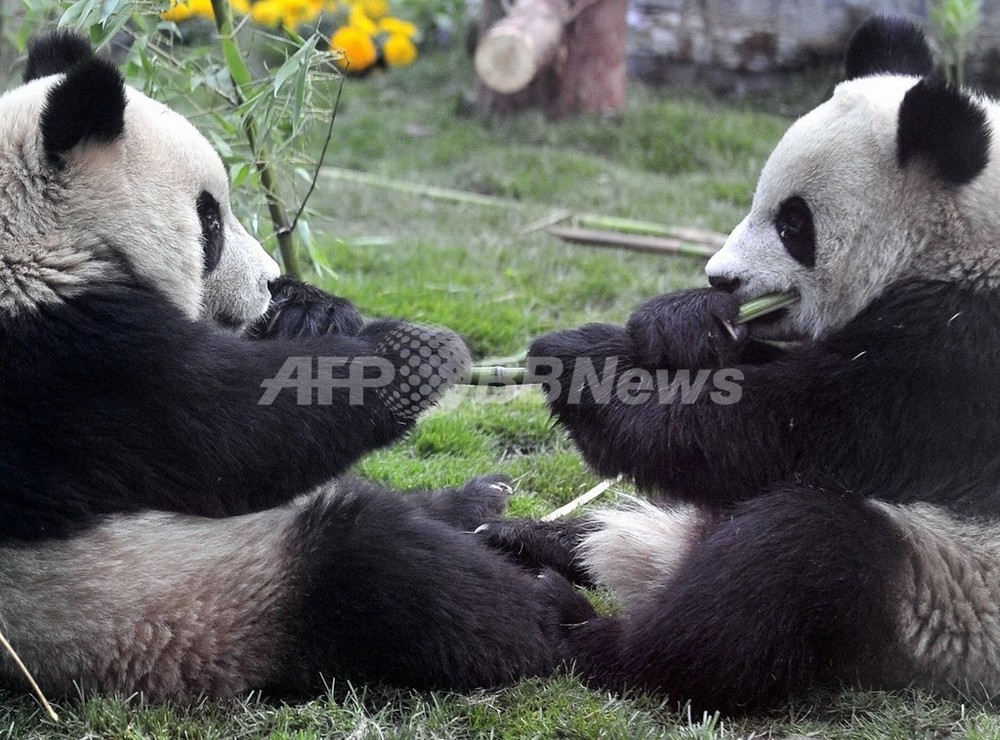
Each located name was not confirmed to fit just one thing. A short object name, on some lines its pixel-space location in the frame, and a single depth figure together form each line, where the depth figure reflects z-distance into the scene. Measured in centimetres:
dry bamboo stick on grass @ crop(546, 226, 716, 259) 784
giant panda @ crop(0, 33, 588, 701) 322
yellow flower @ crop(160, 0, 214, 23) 493
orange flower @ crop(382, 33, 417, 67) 1148
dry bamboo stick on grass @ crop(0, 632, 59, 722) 316
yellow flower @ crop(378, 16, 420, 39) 1138
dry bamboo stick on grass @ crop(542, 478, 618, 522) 462
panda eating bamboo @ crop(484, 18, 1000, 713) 334
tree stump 957
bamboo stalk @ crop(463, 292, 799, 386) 385
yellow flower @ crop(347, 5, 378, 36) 1088
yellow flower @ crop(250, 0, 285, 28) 960
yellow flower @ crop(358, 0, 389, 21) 1138
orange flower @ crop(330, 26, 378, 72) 1047
